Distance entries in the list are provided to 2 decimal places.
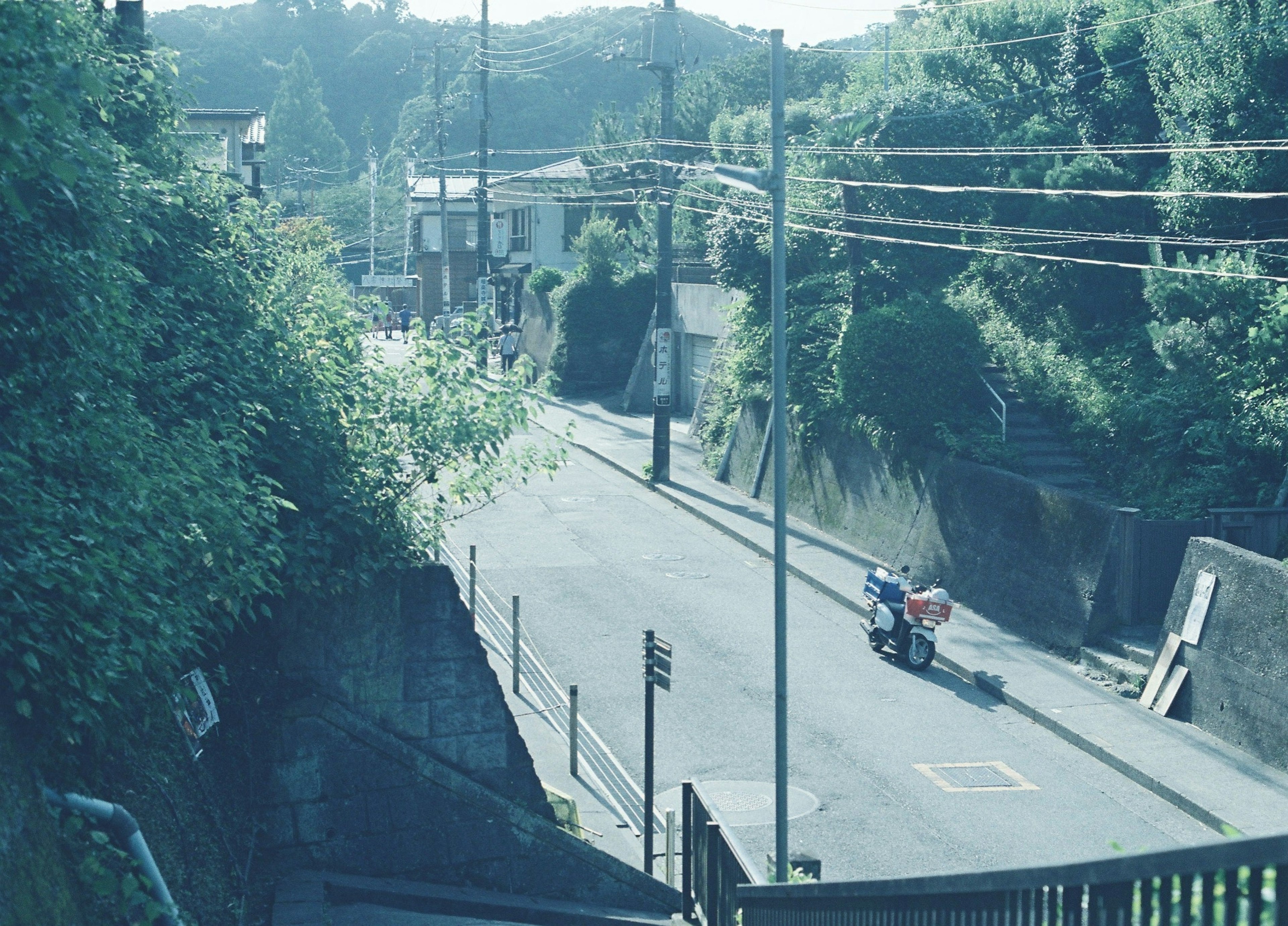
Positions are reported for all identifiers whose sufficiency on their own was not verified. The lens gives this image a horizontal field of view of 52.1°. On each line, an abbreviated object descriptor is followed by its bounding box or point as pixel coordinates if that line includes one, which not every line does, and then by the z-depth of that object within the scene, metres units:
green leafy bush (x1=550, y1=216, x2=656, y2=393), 44.16
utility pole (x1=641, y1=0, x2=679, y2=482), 29.20
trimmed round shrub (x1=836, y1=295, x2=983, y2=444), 23.33
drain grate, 14.09
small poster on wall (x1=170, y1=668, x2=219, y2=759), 8.75
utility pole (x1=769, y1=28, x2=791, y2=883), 10.83
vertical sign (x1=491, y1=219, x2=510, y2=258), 58.38
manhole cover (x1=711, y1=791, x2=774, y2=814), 13.30
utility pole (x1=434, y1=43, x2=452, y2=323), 57.06
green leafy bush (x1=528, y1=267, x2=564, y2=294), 48.66
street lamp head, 10.63
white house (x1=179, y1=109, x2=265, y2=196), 26.86
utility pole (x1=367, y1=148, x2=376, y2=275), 77.69
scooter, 18.03
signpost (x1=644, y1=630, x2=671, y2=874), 11.66
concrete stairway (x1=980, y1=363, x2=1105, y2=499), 20.95
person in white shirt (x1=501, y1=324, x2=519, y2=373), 46.12
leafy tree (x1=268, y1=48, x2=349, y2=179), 102.06
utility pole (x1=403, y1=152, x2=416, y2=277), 77.69
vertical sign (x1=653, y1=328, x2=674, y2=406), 29.70
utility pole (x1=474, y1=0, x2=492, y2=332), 50.22
